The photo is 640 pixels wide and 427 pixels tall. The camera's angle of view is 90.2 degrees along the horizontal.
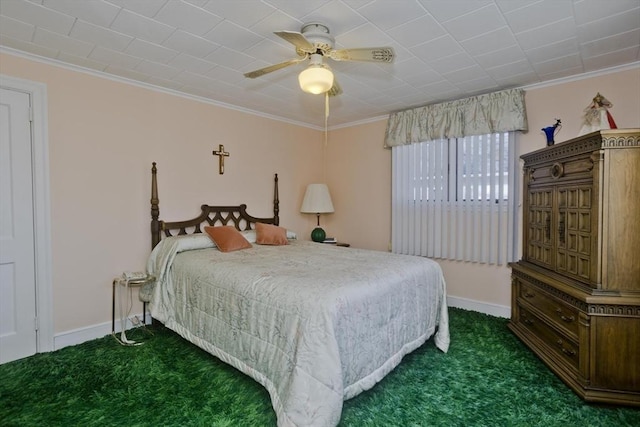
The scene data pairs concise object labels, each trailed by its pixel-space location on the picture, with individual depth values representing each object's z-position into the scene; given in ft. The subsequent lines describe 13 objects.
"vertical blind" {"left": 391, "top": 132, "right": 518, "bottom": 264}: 11.56
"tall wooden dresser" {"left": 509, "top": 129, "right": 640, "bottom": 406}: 6.58
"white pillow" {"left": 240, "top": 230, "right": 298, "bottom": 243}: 12.11
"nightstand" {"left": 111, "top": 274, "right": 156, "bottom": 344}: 9.64
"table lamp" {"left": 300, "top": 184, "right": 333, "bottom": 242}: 15.20
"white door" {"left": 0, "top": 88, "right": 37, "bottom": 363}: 8.47
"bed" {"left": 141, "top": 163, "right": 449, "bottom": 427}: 5.63
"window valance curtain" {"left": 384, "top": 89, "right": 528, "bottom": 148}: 11.02
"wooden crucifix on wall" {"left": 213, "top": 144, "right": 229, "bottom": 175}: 12.85
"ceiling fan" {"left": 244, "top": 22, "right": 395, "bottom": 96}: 6.75
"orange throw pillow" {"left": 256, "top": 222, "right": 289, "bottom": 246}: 12.11
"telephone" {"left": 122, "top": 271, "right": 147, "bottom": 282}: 9.64
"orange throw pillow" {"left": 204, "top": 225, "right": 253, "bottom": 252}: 10.67
